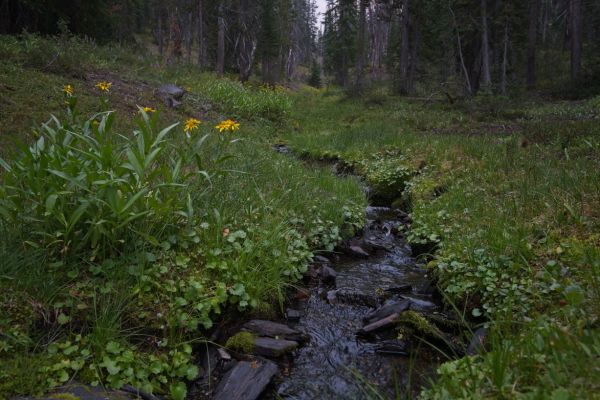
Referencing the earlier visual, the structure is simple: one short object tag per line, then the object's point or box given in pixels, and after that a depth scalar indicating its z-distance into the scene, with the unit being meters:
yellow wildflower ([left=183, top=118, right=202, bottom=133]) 3.94
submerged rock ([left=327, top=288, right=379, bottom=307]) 3.58
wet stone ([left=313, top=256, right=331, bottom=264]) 4.37
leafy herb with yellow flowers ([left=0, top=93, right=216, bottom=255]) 2.63
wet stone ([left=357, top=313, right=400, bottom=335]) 3.07
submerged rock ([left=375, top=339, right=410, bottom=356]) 2.88
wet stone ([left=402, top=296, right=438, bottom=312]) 3.44
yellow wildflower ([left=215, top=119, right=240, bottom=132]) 3.81
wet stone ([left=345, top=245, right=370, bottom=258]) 4.67
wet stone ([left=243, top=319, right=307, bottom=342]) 2.89
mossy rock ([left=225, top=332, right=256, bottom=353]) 2.71
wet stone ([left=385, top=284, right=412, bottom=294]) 3.81
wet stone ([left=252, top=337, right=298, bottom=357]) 2.72
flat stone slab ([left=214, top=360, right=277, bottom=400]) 2.33
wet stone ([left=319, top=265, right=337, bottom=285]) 3.95
